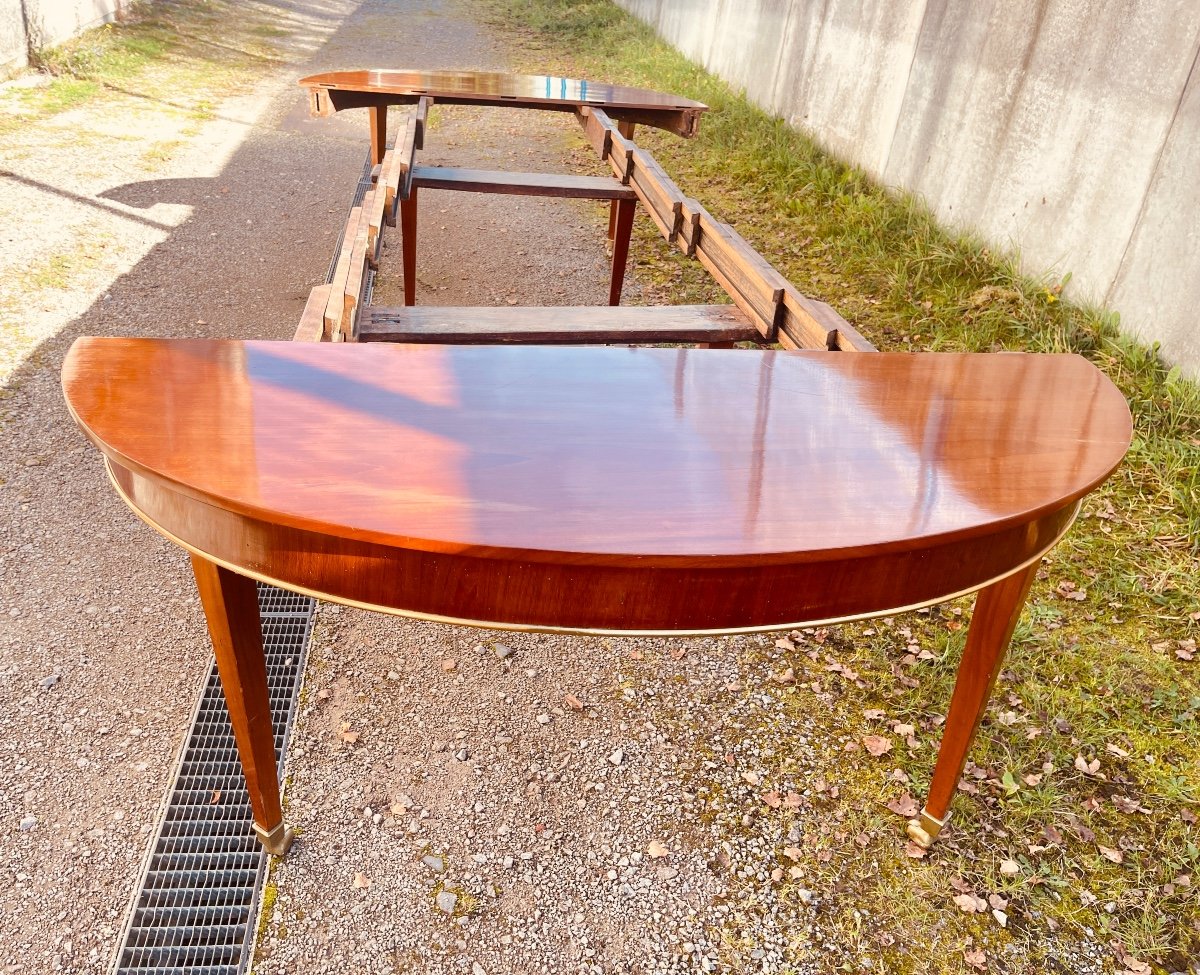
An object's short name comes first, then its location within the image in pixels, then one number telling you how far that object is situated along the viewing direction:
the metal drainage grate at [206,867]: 1.87
